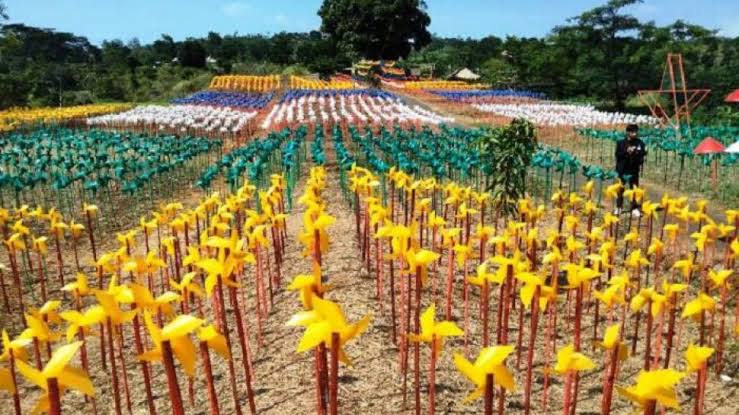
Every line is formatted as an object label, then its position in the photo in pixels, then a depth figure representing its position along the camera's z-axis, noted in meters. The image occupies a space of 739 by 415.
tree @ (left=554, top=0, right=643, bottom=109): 43.84
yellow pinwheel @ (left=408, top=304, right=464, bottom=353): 3.15
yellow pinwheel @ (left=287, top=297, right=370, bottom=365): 2.24
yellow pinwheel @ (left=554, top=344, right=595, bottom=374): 3.03
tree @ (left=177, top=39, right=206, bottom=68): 69.81
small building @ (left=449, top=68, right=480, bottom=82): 67.81
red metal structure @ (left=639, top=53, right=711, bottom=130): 38.72
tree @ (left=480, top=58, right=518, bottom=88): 56.44
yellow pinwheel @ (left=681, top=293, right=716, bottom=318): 4.32
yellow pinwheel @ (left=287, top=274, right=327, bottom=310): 3.08
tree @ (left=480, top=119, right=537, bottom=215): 10.91
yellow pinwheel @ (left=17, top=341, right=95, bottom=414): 2.13
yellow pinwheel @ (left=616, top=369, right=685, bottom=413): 2.30
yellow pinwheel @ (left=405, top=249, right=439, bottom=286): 4.09
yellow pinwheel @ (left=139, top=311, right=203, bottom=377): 2.36
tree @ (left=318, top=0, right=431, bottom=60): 72.19
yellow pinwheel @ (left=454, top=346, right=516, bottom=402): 2.44
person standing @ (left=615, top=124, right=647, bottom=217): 12.15
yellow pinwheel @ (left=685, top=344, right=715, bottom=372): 3.26
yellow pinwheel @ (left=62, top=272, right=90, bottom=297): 4.64
